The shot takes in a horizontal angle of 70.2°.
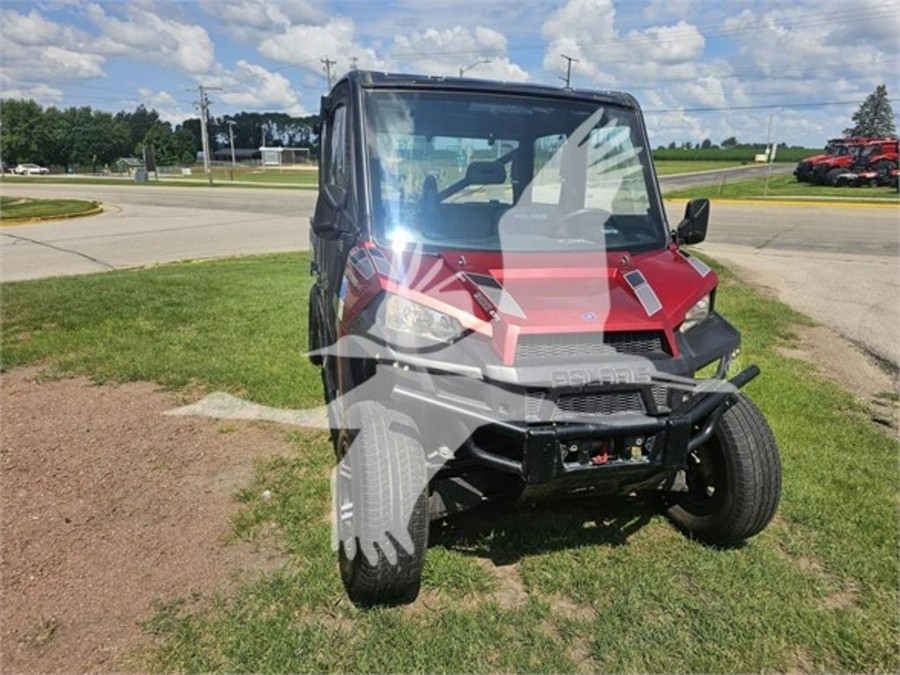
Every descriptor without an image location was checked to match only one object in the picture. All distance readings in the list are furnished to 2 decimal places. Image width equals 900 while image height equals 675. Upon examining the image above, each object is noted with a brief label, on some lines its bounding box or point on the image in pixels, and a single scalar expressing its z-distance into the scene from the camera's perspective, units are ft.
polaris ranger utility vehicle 8.16
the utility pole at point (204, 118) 173.54
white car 270.10
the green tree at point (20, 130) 306.76
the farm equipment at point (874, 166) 103.81
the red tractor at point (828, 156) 111.65
